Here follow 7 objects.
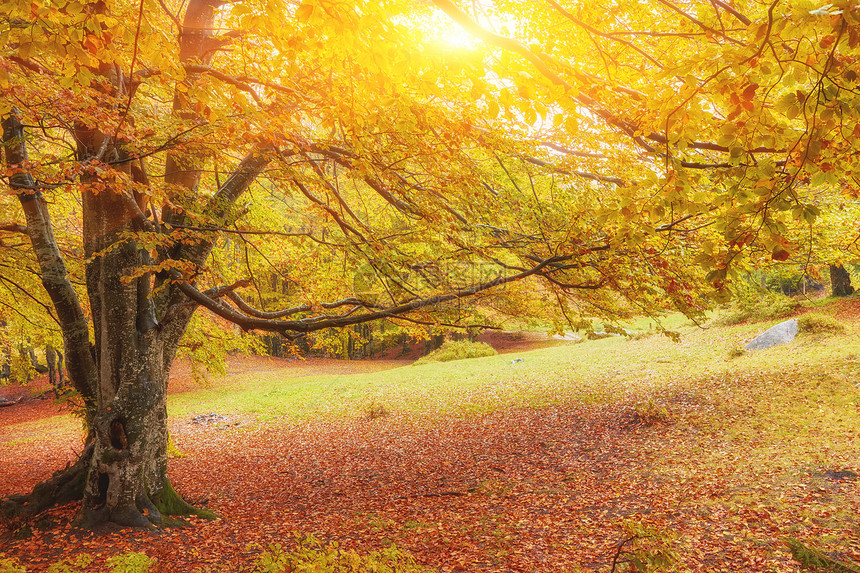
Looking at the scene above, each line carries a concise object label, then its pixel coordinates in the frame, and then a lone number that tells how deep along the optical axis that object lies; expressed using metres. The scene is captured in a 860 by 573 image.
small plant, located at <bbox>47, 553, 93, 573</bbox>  3.78
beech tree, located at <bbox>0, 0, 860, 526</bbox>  4.80
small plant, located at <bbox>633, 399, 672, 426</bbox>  8.92
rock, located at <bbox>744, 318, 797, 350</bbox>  13.33
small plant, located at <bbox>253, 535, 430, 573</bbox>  3.26
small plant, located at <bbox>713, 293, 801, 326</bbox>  16.16
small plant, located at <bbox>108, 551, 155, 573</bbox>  3.73
